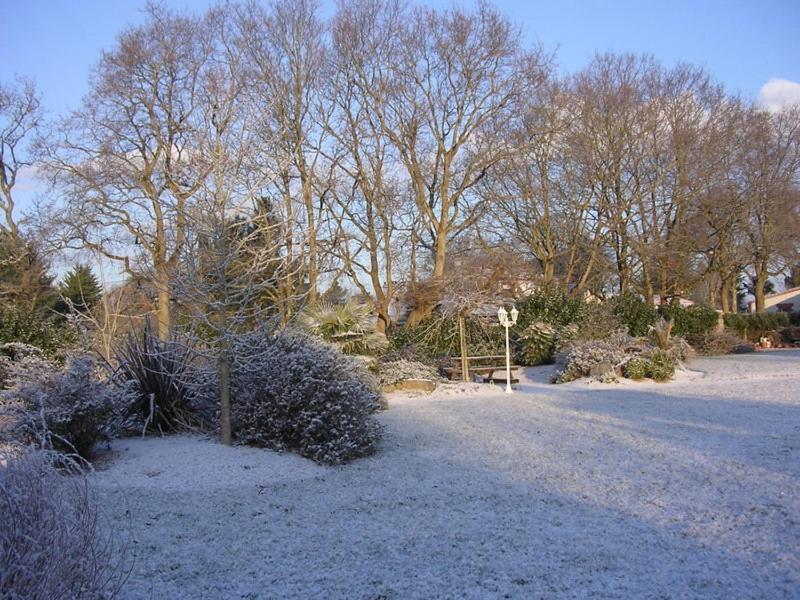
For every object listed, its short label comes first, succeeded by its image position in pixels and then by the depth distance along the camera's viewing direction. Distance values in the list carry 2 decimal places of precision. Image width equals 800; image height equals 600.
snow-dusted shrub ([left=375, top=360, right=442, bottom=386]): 15.06
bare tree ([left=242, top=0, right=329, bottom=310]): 20.75
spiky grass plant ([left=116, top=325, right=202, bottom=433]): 9.17
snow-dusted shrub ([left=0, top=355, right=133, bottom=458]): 7.12
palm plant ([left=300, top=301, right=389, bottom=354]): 16.66
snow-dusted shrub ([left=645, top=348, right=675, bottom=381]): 15.36
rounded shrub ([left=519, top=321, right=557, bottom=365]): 19.52
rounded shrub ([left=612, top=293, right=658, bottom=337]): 21.95
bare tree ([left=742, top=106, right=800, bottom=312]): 26.70
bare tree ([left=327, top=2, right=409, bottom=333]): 21.75
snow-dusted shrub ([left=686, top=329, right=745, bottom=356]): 21.47
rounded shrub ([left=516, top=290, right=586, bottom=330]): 20.80
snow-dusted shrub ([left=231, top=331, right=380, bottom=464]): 7.70
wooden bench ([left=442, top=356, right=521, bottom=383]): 16.58
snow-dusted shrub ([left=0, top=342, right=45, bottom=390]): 8.08
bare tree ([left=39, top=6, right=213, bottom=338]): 21.61
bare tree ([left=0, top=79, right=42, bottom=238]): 24.62
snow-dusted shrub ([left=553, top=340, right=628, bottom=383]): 15.77
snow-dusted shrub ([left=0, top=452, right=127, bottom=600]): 2.74
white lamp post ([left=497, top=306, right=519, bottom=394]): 14.35
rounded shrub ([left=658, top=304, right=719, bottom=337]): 23.10
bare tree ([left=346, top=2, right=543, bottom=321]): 21.92
